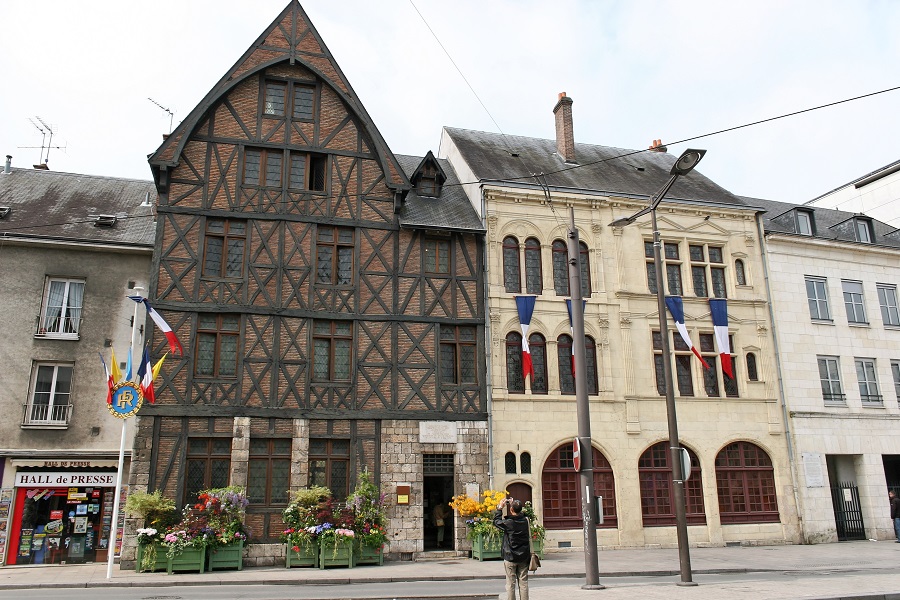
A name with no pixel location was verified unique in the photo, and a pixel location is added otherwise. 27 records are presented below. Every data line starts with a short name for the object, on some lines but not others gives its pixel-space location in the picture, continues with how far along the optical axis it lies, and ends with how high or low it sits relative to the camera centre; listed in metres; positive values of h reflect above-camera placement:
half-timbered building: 18.12 +5.12
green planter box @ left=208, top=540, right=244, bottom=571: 16.17 -1.11
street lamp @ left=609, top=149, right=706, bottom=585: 12.22 +1.35
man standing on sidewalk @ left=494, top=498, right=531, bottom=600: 9.80 -0.63
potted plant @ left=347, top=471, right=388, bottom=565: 16.84 -0.48
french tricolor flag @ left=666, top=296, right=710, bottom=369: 20.98 +5.31
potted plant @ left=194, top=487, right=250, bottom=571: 16.17 -0.43
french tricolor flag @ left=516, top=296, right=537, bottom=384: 20.12 +4.96
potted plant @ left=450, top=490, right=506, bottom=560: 17.66 -0.54
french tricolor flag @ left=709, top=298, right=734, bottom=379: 21.72 +5.03
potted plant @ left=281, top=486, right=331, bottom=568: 16.55 -0.58
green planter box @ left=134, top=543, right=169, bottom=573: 15.87 -1.12
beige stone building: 20.34 +3.87
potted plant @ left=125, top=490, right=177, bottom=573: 15.83 -0.32
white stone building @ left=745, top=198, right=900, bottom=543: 22.44 +4.24
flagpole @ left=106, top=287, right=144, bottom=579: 14.92 -0.15
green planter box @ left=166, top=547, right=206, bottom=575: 15.70 -1.14
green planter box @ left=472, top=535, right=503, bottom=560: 17.66 -1.08
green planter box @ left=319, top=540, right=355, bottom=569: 16.31 -1.10
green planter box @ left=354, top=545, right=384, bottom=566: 16.95 -1.20
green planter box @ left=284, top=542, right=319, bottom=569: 16.62 -1.16
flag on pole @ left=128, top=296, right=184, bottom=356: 16.86 +4.07
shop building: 17.80 +3.41
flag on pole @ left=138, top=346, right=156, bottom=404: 16.72 +2.84
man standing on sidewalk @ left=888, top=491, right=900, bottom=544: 21.31 -0.47
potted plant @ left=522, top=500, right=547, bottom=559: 17.30 -0.75
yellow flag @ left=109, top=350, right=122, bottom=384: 16.34 +2.96
